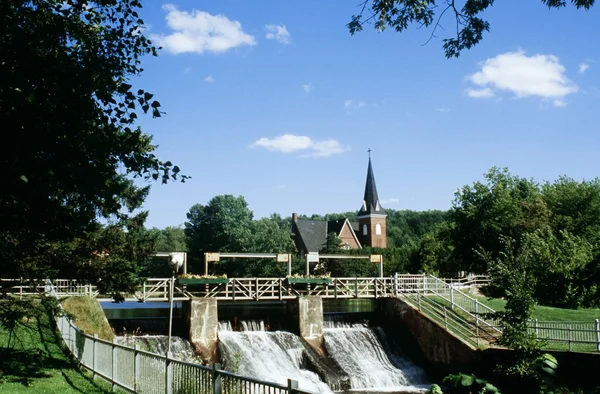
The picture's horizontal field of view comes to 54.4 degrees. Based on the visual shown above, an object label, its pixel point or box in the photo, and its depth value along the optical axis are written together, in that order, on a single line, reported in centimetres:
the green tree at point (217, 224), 6494
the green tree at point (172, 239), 10444
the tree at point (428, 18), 917
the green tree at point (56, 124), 725
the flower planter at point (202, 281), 2486
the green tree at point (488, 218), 4906
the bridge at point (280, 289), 2400
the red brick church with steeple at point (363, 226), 8431
